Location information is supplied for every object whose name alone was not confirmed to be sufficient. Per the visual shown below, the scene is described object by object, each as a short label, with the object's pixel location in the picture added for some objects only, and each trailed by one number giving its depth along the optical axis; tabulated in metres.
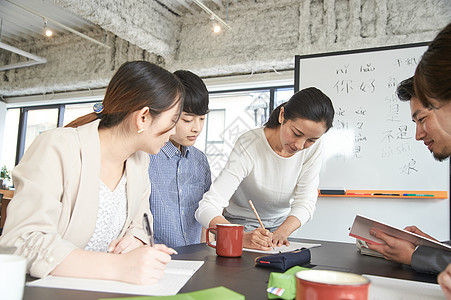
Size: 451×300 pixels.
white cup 0.54
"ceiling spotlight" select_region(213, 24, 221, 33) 3.75
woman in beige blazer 0.77
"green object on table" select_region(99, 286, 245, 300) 0.58
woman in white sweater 1.57
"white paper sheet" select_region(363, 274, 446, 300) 0.72
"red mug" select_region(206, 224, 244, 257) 1.08
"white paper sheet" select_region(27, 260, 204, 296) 0.67
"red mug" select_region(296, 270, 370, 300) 0.41
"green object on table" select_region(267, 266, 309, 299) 0.64
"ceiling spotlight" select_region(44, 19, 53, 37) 4.15
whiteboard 2.78
